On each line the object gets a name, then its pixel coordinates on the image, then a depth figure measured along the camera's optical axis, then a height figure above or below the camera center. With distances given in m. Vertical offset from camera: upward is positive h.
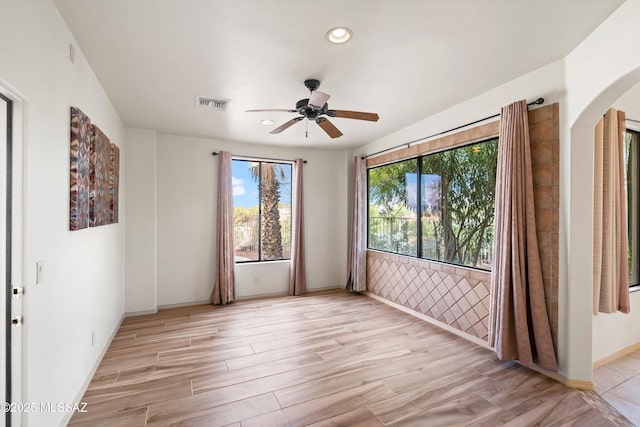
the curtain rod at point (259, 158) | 4.78 +0.97
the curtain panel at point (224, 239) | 4.64 -0.40
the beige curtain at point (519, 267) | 2.51 -0.47
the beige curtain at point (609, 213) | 2.58 +0.00
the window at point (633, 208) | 3.12 +0.06
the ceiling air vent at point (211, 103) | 3.11 +1.20
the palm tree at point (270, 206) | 5.27 +0.14
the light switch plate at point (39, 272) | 1.55 -0.31
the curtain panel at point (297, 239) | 5.26 -0.46
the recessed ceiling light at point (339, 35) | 1.95 +1.21
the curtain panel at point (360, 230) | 5.13 -0.29
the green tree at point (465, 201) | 3.18 +0.15
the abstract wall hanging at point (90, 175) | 2.04 +0.32
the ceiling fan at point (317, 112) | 2.58 +0.94
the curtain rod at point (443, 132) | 2.55 +0.99
